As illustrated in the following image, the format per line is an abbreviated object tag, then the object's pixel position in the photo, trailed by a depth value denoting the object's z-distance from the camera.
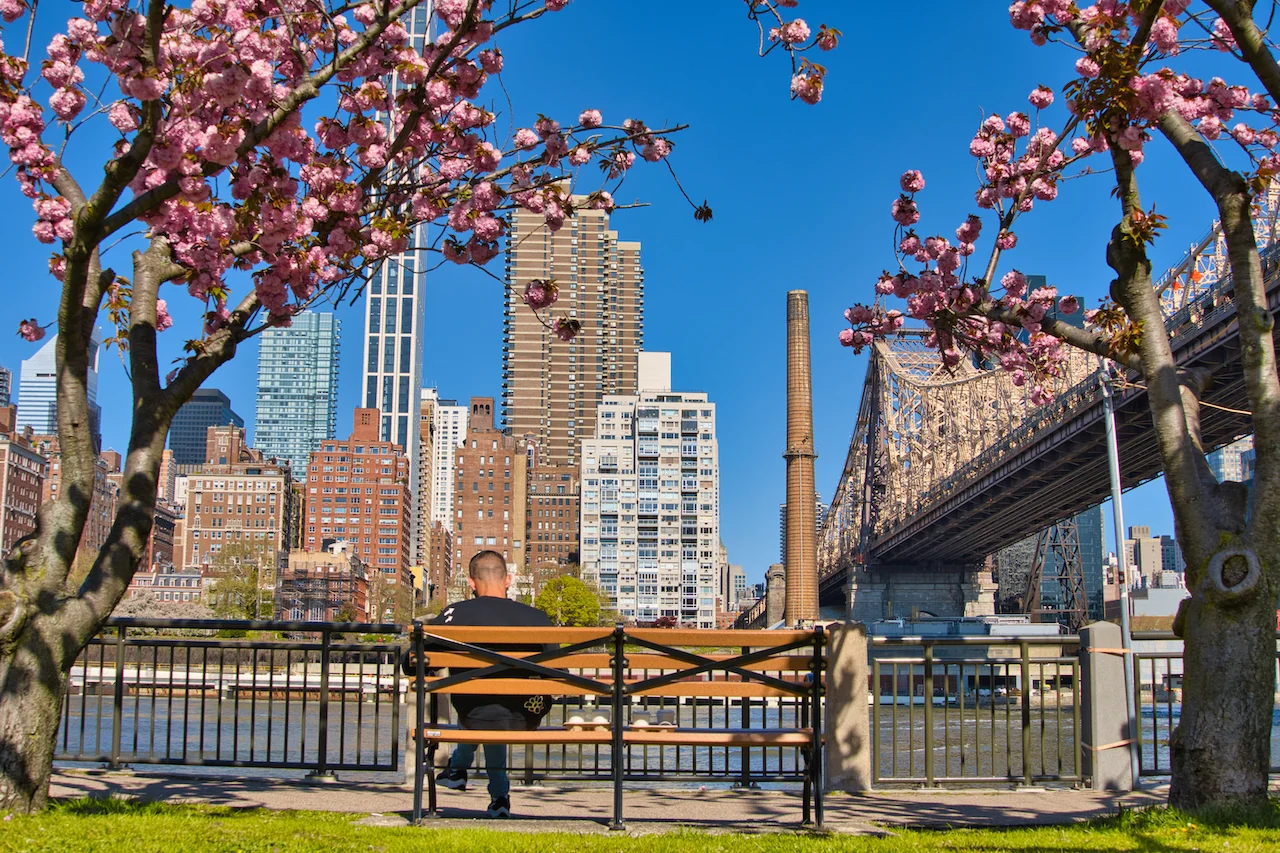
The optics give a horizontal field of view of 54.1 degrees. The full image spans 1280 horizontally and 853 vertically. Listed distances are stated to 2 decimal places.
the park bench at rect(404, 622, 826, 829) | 6.31
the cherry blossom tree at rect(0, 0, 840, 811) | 6.22
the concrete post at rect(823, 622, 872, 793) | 8.32
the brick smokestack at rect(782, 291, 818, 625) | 85.81
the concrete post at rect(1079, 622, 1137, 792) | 8.80
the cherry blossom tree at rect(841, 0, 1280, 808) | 6.72
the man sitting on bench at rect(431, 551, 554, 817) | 6.68
